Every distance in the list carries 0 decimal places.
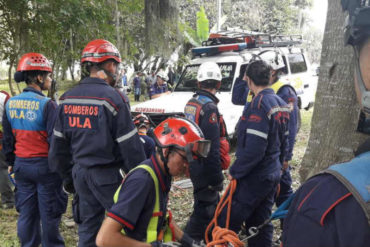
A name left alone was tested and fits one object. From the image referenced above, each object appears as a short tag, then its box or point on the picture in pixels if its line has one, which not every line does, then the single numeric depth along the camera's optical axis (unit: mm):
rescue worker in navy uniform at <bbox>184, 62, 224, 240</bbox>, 3764
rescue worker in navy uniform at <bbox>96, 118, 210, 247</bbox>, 1809
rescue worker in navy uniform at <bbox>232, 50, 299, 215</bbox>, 4344
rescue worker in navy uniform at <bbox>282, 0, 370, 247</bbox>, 845
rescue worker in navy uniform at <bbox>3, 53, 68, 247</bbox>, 3424
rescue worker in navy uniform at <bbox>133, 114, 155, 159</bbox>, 4176
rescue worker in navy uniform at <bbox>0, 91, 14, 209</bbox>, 4988
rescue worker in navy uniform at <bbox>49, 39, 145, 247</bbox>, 2793
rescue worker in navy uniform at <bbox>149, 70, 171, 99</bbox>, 14029
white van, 7082
